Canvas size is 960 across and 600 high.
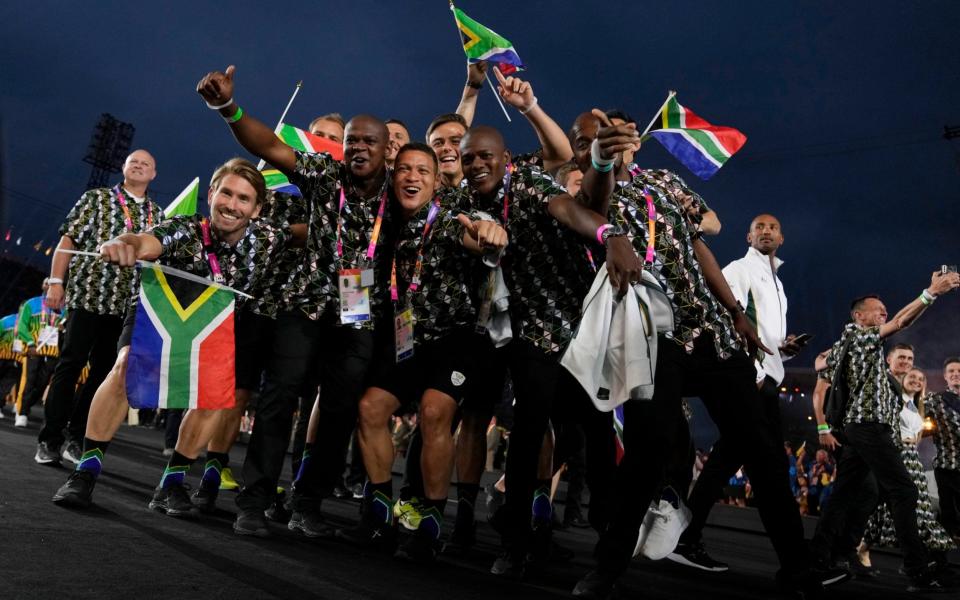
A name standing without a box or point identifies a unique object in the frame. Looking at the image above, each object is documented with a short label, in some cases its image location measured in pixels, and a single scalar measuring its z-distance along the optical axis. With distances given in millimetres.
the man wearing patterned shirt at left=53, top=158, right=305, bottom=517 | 3920
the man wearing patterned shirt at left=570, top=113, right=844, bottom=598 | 3293
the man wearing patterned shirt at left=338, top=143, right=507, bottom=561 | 3844
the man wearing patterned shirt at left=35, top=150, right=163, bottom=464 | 5629
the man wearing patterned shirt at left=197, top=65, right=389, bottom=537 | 3902
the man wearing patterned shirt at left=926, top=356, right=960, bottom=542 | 6676
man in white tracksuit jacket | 4531
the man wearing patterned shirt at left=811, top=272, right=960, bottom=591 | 4953
